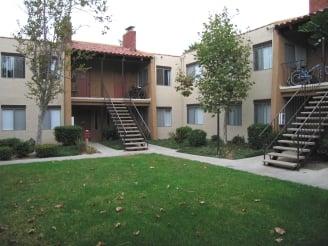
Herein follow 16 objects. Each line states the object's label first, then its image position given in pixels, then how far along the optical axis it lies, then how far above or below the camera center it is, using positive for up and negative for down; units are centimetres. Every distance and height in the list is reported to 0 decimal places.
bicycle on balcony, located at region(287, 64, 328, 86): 1724 +206
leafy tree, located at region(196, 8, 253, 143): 1828 +273
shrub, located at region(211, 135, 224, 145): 2216 -93
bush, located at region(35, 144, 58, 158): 1745 -116
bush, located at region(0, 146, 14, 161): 1658 -120
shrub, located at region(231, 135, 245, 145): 2067 -91
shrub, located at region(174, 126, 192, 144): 2281 -64
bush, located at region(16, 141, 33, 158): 1738 -110
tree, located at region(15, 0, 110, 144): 1870 +394
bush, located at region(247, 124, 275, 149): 1741 -61
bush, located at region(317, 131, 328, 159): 1402 -88
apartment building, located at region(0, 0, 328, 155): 1883 +189
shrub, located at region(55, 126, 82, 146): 2052 -59
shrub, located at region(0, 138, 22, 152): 1745 -80
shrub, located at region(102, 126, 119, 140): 2493 -67
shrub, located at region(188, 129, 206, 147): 2022 -77
